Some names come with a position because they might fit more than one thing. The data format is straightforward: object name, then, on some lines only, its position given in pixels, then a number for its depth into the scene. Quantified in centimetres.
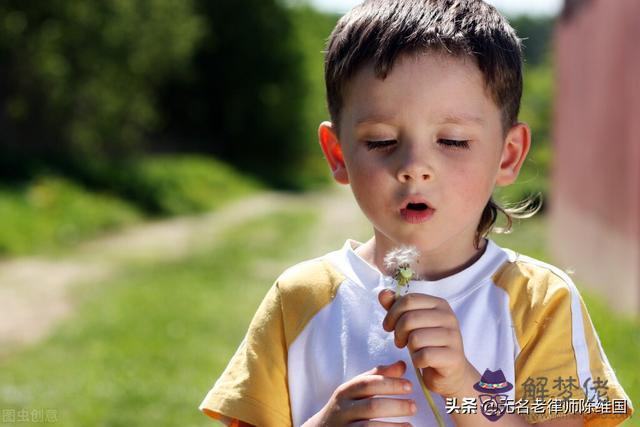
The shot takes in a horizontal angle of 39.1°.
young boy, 150
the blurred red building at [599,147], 593
